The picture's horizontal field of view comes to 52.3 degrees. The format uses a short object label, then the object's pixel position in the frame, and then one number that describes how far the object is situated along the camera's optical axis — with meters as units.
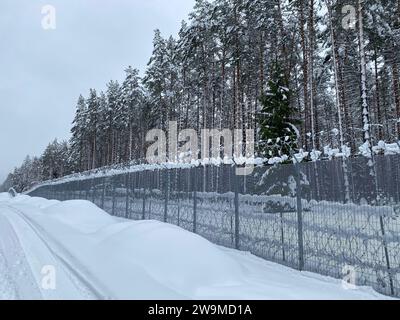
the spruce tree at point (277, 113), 19.22
